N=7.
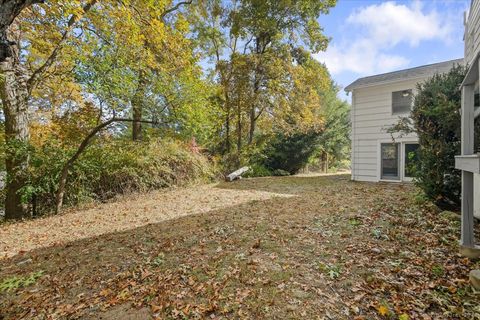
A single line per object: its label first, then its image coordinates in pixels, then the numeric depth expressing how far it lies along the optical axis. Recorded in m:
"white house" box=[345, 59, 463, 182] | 8.80
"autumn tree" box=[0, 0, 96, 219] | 5.89
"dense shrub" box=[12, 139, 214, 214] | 6.51
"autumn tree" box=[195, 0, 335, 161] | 11.60
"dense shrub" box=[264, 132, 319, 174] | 14.94
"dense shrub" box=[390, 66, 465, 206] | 4.59
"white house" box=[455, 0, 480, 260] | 2.97
